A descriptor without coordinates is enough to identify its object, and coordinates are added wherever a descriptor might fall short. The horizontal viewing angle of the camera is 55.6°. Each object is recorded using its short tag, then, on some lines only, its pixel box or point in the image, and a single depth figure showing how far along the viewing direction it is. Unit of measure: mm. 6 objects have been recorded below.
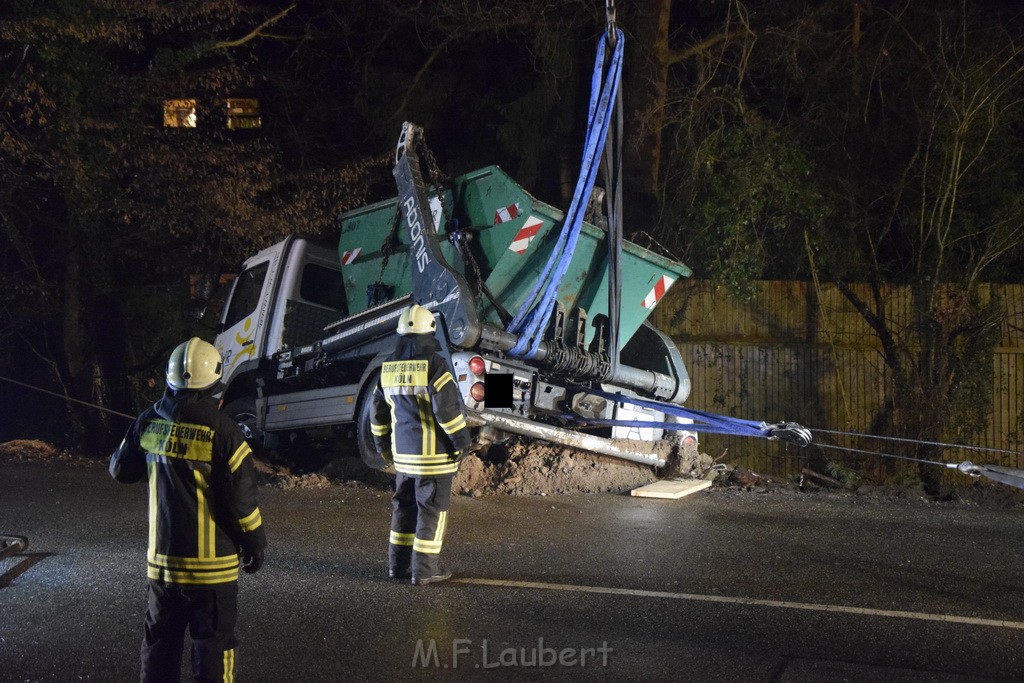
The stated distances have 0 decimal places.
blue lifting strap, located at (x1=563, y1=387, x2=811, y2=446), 6203
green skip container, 7988
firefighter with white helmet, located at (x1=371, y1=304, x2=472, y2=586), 5406
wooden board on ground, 8648
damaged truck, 7914
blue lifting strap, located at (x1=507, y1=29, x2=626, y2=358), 7648
